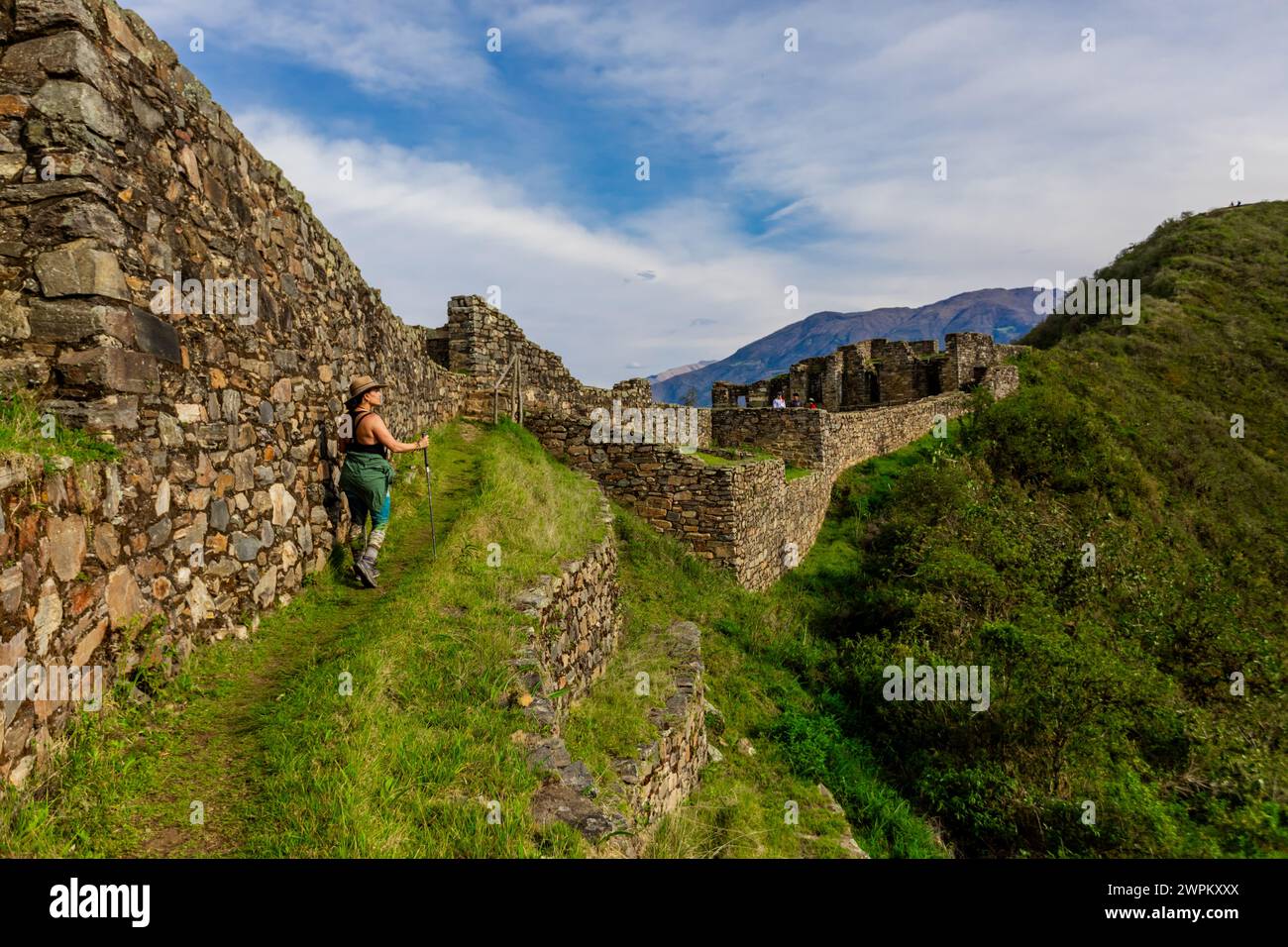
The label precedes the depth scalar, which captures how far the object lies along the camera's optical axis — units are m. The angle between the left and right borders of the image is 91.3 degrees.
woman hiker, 6.72
